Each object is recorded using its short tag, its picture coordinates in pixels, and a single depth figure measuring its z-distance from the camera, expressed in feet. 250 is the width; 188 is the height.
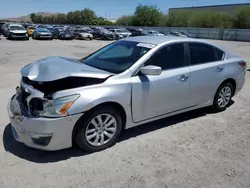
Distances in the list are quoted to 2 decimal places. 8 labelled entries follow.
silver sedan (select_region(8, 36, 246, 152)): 8.04
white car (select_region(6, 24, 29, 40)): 69.53
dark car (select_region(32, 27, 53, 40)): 74.31
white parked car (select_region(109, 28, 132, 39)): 88.82
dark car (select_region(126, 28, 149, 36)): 95.09
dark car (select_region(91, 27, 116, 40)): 88.56
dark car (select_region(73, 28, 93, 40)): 87.45
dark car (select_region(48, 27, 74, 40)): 81.12
